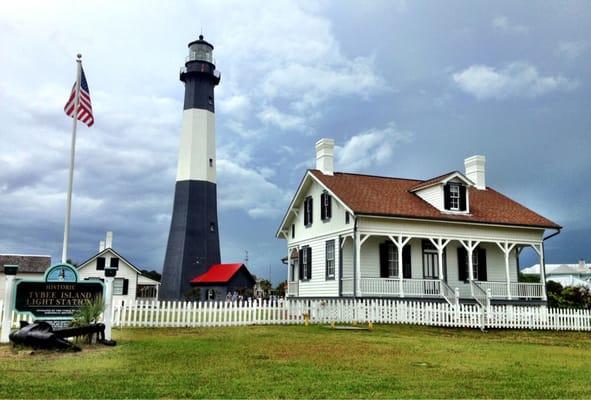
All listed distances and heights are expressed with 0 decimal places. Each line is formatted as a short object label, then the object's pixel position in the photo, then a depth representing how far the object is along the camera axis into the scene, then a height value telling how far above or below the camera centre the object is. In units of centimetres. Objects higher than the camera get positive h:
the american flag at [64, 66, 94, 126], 1697 +541
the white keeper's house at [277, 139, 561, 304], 2398 +231
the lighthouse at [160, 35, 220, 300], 3966 +666
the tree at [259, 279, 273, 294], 5007 +50
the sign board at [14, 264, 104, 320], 1295 -9
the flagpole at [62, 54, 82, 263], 1538 +346
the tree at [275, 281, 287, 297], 4377 +13
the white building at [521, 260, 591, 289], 6695 +254
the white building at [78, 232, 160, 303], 4378 +163
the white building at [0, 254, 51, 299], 4197 +197
